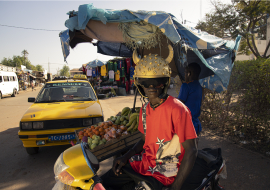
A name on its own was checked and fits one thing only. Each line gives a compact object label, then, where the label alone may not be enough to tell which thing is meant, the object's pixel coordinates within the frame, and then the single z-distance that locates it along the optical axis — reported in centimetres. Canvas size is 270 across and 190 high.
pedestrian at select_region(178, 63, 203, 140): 269
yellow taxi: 389
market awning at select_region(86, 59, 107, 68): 1532
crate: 280
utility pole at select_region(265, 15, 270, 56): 1370
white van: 1728
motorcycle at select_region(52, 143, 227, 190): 137
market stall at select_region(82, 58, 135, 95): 1535
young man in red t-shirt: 143
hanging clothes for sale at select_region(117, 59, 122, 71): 1518
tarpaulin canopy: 200
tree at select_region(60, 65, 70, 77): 11678
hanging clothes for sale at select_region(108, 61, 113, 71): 1515
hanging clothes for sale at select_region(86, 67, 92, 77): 1645
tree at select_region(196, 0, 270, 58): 1086
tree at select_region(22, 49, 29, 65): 6944
